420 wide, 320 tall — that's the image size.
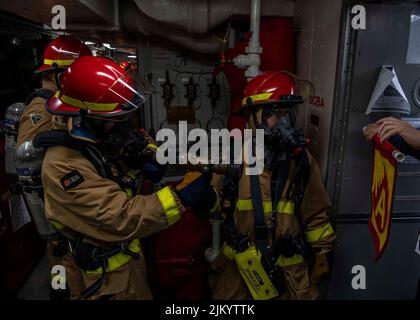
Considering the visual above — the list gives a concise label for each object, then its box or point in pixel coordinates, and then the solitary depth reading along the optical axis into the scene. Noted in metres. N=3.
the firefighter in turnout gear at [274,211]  1.94
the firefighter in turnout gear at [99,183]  1.65
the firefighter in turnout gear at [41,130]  2.11
